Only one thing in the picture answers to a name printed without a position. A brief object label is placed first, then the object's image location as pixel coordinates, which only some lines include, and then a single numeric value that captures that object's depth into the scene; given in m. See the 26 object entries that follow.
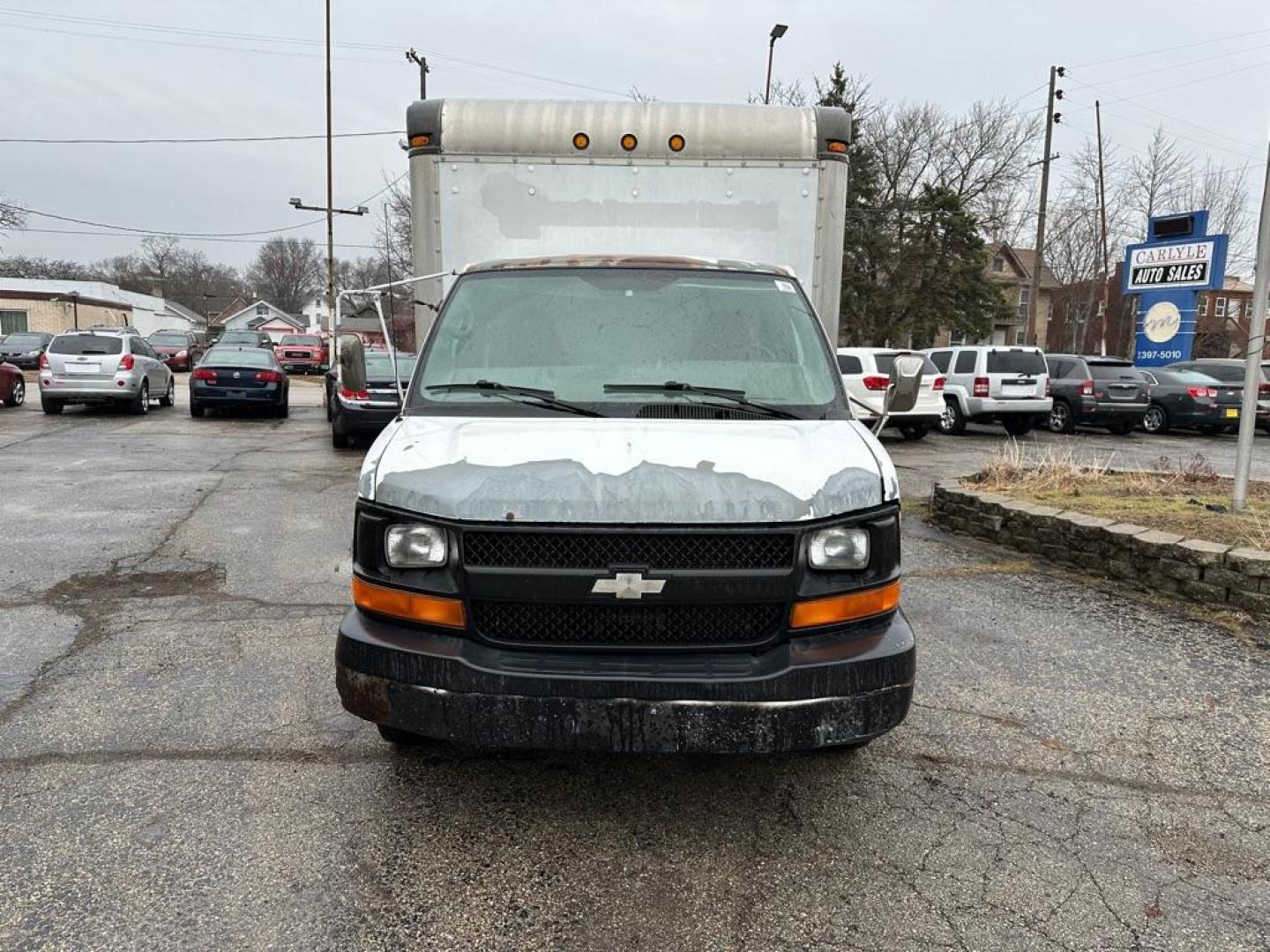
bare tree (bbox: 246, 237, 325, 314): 103.25
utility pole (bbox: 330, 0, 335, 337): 31.08
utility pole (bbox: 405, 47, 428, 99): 28.88
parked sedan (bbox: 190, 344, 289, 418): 17.61
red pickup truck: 36.44
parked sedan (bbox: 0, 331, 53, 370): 29.90
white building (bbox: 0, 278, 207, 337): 59.53
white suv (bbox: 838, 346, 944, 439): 14.70
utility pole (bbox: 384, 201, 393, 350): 46.34
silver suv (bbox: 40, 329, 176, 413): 17.11
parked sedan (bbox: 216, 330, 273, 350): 32.78
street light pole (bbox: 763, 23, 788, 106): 25.22
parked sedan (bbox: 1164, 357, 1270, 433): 17.73
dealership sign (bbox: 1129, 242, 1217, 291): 16.11
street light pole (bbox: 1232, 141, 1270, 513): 6.82
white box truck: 2.72
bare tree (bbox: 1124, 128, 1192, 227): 41.25
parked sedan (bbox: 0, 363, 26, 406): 18.61
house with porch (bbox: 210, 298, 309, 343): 89.62
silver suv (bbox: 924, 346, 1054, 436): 16.72
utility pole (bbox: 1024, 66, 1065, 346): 28.48
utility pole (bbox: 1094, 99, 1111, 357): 36.78
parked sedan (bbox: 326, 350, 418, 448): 12.99
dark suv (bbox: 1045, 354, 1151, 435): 17.42
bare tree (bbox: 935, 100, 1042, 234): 35.53
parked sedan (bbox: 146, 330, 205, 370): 34.50
